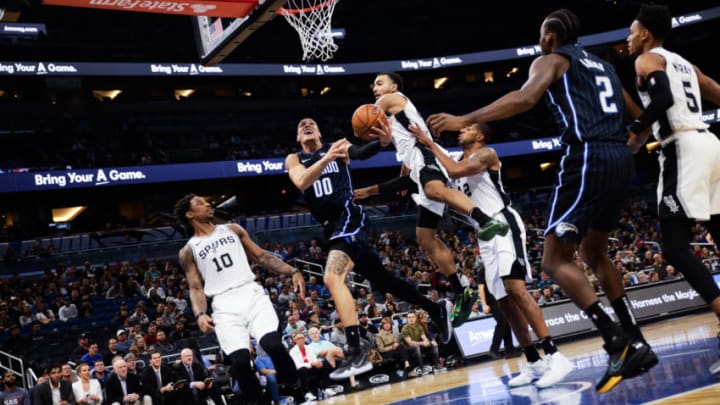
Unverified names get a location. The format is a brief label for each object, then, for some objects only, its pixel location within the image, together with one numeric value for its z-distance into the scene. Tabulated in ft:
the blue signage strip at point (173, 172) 76.18
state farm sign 27.22
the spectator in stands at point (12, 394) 34.63
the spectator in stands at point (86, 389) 33.68
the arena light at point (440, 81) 128.98
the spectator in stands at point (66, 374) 34.22
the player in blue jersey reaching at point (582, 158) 14.40
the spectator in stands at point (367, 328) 40.07
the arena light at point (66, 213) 98.07
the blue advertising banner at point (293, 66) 82.17
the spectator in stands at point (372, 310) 47.70
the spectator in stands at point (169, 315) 47.62
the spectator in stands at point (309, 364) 37.60
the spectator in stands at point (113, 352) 38.35
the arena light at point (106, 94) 103.31
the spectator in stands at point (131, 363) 35.63
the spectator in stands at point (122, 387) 34.12
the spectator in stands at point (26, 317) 50.08
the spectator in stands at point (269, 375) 36.91
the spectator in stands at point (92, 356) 38.29
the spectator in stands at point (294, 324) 41.00
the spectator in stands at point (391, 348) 41.16
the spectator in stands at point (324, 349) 37.83
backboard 27.37
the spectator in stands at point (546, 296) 50.67
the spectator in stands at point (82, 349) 40.42
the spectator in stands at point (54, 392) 33.32
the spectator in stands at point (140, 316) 47.96
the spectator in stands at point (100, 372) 36.01
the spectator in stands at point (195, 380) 35.19
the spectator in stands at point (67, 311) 51.39
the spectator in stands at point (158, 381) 34.53
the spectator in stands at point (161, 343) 42.60
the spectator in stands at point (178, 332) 45.27
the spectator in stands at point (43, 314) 49.72
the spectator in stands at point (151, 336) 43.32
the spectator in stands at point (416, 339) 42.14
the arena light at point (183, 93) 110.22
